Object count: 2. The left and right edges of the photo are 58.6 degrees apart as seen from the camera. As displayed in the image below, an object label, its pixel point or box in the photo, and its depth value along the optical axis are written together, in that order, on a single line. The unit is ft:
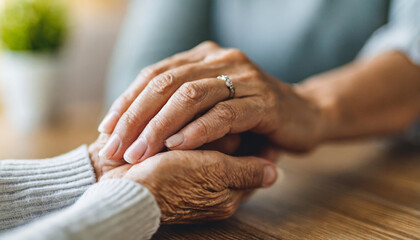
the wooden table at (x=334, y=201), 1.40
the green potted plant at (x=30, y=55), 4.90
